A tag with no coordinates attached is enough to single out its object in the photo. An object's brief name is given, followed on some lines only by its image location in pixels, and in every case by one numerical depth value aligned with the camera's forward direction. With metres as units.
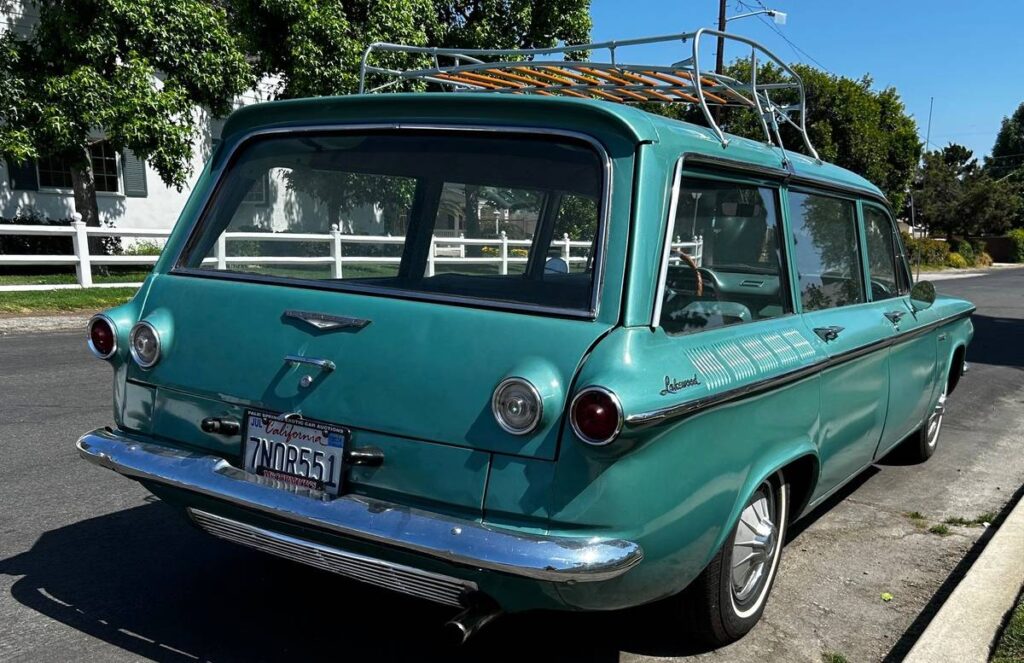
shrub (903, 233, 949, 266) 39.56
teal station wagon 2.47
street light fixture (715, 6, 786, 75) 25.07
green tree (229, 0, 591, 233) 15.80
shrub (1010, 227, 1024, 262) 57.66
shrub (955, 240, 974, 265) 47.75
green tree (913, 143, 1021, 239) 49.72
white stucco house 17.28
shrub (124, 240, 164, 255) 18.34
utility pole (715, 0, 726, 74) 25.22
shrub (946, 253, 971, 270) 44.84
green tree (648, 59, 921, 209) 32.19
